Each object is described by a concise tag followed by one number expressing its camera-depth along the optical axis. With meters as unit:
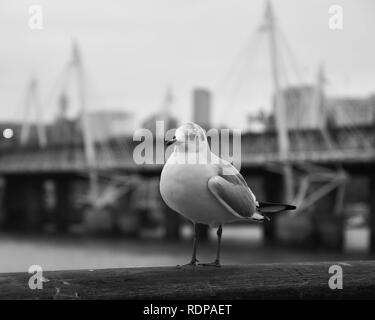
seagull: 3.13
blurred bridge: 32.56
